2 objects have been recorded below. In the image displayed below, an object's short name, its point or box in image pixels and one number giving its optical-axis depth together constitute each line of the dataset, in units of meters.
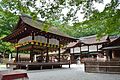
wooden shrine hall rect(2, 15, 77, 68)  9.28
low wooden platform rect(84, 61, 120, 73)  7.07
